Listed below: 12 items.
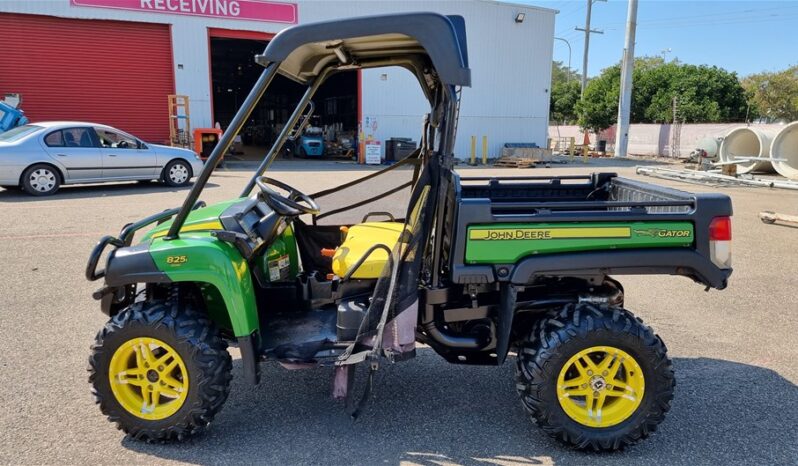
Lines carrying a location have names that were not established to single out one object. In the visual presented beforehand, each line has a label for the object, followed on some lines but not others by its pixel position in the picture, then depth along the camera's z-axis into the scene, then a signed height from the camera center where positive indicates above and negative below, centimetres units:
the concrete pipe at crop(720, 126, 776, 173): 1891 +21
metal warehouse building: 1983 +339
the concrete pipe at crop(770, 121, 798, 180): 1772 +3
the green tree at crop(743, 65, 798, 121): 4619 +481
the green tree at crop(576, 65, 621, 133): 3591 +309
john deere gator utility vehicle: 290 -82
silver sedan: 1093 -24
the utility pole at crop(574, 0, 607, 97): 4576 +998
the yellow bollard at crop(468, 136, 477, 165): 2483 +1
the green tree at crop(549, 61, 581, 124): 5022 +453
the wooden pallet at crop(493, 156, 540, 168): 2336 -54
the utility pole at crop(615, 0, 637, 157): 2697 +379
